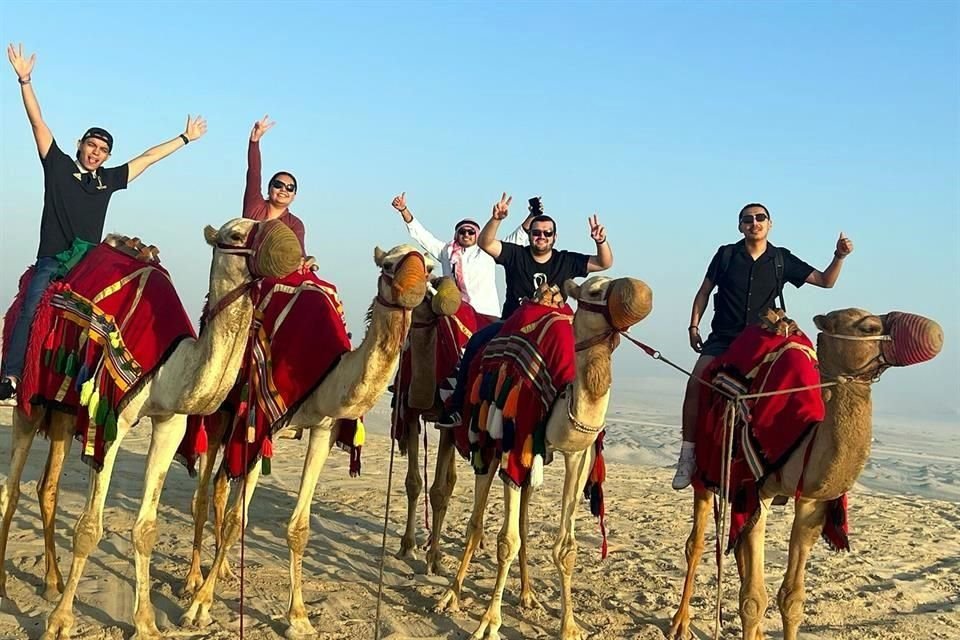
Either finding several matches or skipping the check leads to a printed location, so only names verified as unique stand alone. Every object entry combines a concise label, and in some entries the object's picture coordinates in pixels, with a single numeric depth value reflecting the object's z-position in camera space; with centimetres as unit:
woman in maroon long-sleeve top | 703
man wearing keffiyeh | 908
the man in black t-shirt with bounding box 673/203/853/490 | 687
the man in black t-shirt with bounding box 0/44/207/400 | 654
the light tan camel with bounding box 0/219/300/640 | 493
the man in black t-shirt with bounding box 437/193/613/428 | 732
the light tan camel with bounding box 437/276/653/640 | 525
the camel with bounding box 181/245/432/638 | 518
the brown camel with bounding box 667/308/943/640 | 488
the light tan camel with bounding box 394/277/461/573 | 766
